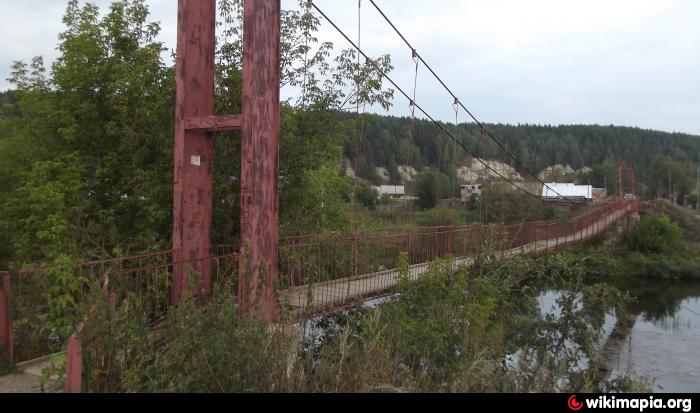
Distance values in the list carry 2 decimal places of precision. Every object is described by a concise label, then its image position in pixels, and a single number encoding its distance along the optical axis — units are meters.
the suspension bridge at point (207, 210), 3.70
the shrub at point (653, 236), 31.33
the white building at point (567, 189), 55.44
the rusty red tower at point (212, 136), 4.41
